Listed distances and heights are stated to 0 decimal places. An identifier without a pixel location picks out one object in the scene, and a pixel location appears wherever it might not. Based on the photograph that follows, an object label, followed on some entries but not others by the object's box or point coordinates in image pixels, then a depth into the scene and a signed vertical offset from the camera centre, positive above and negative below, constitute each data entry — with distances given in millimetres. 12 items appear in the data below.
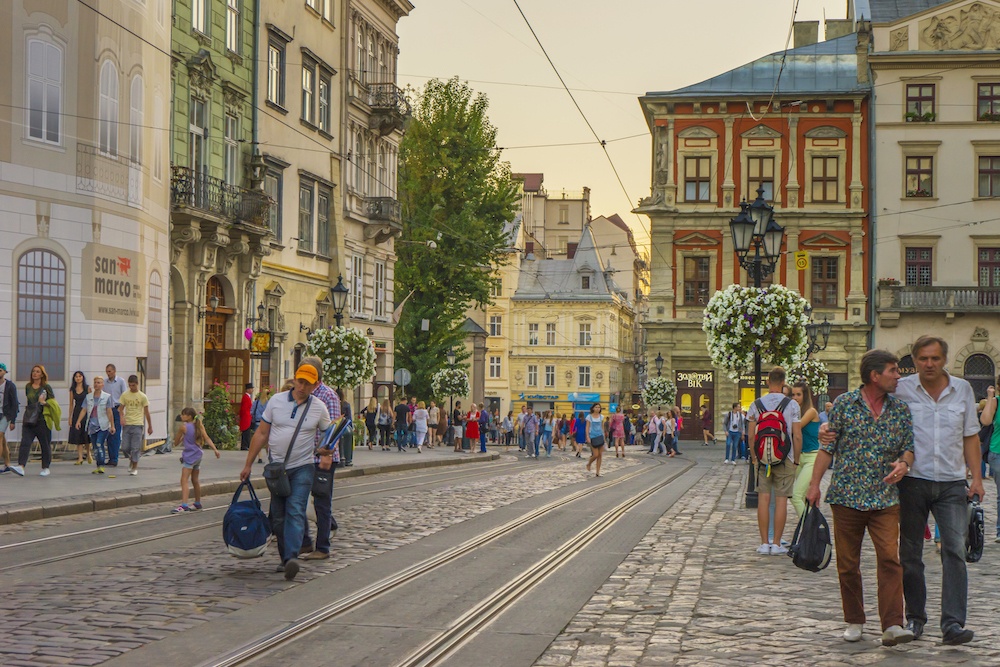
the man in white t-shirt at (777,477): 12648 -987
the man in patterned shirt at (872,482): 7906 -639
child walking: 16594 -1058
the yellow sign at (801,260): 58344 +4865
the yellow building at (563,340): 97688 +2182
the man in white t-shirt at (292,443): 10828 -619
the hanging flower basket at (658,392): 57969 -915
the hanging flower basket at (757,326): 24078 +827
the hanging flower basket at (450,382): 56062 -615
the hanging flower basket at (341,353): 33688 +350
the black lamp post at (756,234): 20594 +2144
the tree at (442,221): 53531 +5866
